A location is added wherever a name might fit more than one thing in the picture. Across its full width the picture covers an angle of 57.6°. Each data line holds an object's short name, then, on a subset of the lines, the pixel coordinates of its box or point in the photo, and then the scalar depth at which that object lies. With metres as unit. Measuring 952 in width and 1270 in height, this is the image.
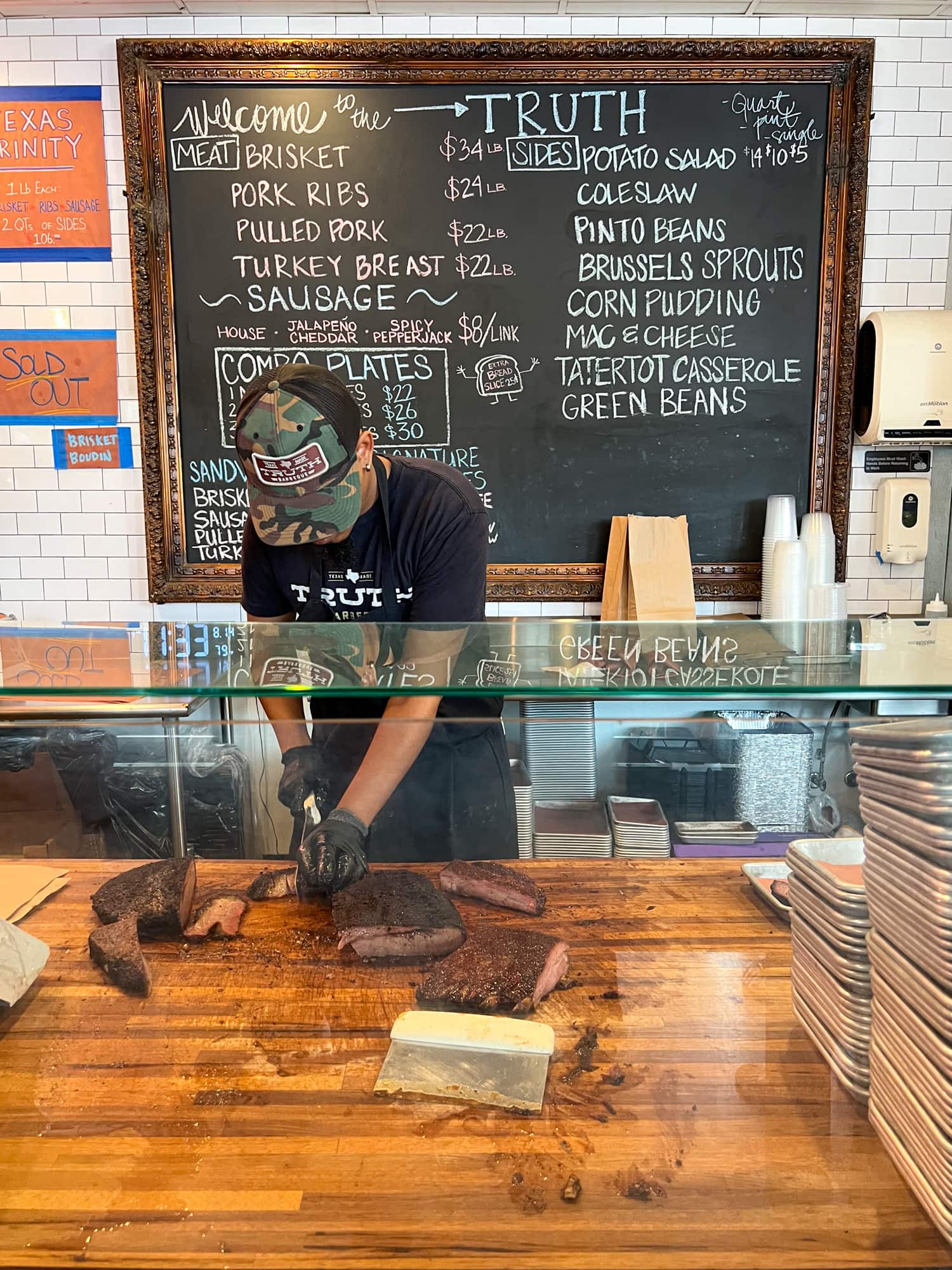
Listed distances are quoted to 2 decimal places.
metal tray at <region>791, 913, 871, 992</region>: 0.93
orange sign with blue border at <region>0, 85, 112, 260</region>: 3.36
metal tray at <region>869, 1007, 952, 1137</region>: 0.81
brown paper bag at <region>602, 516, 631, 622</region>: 3.51
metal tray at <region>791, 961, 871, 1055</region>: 0.93
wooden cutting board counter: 0.80
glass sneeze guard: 1.02
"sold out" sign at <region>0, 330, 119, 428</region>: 3.50
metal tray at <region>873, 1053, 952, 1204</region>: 0.80
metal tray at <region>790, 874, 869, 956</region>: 0.93
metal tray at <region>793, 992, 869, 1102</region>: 0.93
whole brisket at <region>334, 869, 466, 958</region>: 1.15
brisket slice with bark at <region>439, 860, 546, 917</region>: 1.22
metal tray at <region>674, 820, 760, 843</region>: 1.16
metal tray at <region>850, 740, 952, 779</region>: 0.84
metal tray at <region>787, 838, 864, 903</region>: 0.97
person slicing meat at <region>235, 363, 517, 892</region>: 1.20
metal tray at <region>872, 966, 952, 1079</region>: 0.81
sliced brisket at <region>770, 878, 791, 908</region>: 1.12
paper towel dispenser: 3.29
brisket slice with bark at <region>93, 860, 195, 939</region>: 1.16
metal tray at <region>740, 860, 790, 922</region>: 1.14
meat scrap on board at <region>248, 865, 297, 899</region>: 1.23
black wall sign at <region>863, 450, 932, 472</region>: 3.54
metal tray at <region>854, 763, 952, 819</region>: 0.83
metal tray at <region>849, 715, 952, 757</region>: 0.87
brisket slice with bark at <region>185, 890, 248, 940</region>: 1.17
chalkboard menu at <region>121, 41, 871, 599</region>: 3.32
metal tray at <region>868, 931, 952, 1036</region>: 0.81
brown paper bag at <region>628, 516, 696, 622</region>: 3.46
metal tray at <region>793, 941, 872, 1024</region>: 0.93
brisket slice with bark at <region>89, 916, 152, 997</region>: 1.10
